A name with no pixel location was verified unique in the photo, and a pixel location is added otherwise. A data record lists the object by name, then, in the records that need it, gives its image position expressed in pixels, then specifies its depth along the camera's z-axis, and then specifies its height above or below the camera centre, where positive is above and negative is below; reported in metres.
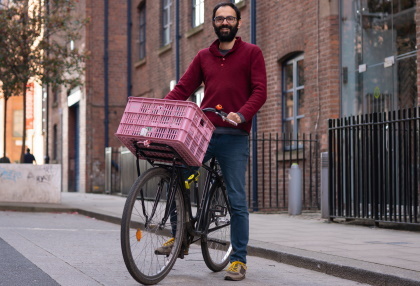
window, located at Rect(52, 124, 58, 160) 32.10 +1.07
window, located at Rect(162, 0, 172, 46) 22.19 +4.19
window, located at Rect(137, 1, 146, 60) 25.10 +4.42
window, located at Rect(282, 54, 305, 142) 14.60 +1.40
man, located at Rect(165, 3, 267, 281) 6.02 +0.57
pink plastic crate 5.36 +0.30
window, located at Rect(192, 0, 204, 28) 19.47 +3.93
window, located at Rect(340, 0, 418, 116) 11.81 +1.81
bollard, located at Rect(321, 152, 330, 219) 11.40 -0.27
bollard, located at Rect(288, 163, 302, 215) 12.77 -0.33
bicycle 5.46 -0.35
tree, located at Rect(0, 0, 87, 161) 19.14 +3.02
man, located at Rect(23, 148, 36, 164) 27.23 +0.40
